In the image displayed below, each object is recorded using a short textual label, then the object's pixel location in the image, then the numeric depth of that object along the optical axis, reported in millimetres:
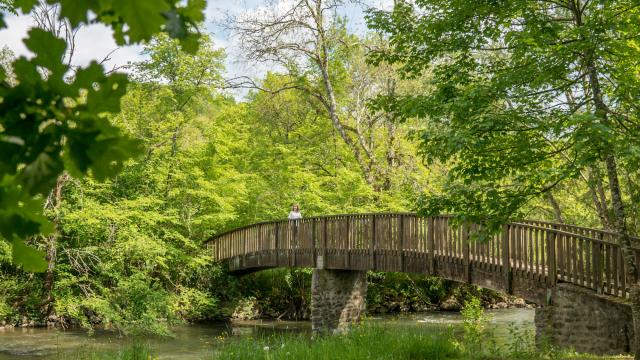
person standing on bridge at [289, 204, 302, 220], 19000
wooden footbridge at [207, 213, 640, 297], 10773
